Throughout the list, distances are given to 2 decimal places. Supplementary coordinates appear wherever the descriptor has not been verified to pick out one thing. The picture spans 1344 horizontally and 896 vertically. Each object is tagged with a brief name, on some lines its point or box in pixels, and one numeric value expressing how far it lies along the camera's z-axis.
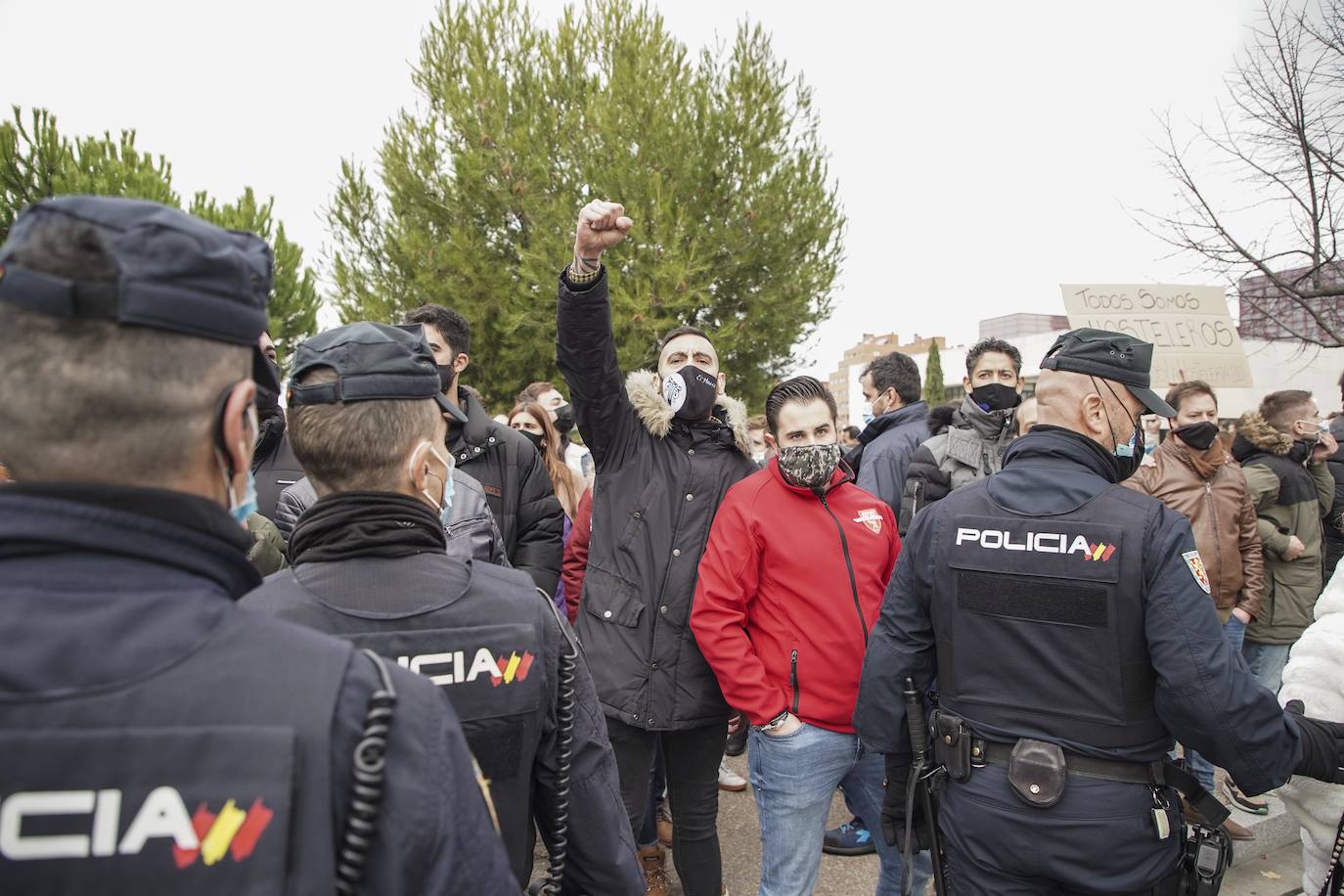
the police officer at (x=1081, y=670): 1.98
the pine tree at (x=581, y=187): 17.31
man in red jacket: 2.71
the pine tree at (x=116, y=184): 16.66
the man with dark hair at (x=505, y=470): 3.44
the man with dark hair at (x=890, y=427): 4.34
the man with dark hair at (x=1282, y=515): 4.91
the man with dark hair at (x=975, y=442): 3.98
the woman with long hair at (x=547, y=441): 4.72
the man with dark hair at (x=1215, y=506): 4.39
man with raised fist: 2.88
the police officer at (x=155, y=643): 0.76
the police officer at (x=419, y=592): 1.39
